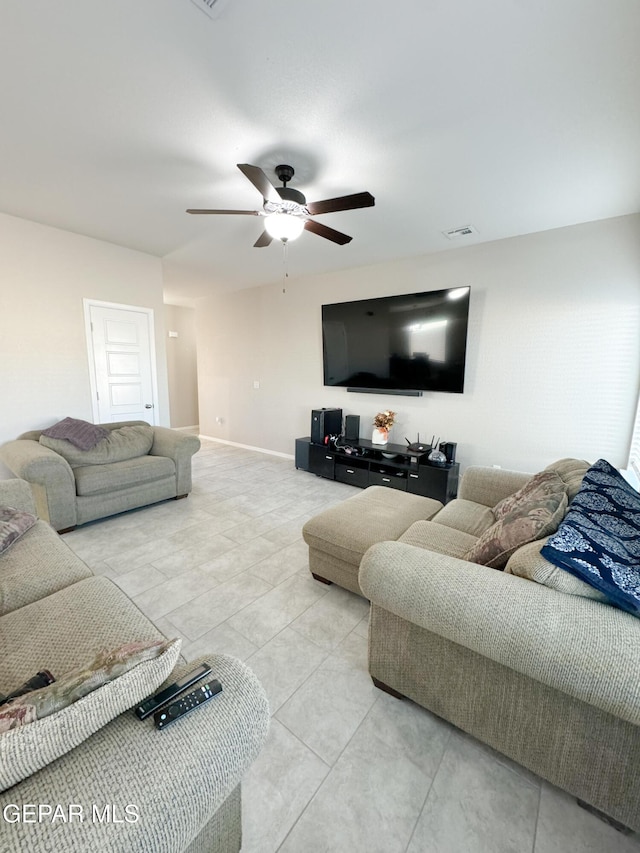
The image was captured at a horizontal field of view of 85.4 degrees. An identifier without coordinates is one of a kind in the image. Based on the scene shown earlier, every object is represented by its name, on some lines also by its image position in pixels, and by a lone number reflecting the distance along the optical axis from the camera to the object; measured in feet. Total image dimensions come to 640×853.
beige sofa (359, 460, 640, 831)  3.06
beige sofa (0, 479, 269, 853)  1.75
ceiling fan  6.60
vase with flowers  13.33
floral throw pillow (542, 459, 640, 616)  3.29
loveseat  8.93
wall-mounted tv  11.80
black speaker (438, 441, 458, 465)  11.79
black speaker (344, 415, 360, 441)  14.48
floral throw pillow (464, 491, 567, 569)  4.41
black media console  11.42
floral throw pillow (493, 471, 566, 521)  5.36
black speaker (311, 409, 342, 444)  14.53
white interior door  12.50
